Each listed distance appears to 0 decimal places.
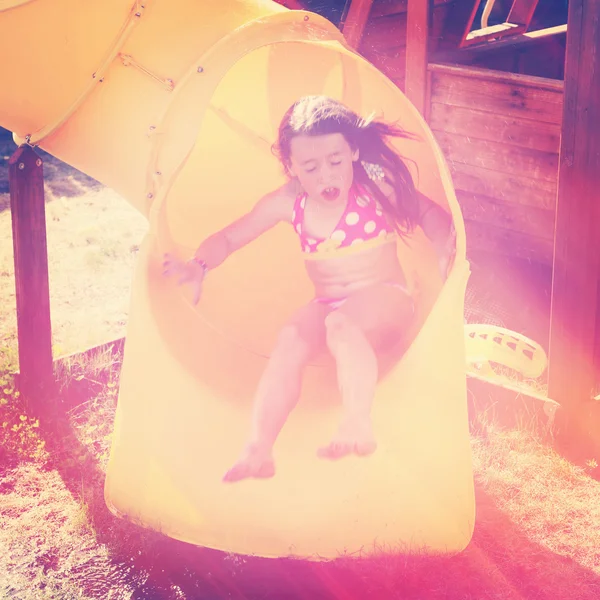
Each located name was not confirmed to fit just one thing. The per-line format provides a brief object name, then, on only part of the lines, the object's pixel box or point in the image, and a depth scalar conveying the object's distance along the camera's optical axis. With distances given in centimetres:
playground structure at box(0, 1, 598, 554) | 270
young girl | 255
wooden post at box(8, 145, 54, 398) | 327
